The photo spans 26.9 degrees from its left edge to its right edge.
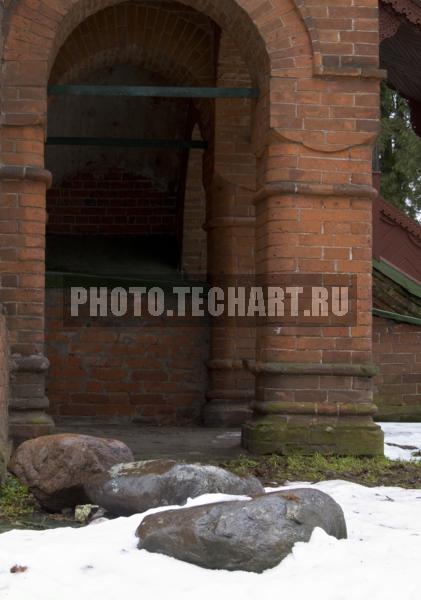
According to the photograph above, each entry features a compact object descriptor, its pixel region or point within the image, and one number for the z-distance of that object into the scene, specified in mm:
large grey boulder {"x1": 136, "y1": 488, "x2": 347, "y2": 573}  3893
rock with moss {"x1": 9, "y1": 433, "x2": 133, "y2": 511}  5199
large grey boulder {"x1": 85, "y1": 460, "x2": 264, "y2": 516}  4840
